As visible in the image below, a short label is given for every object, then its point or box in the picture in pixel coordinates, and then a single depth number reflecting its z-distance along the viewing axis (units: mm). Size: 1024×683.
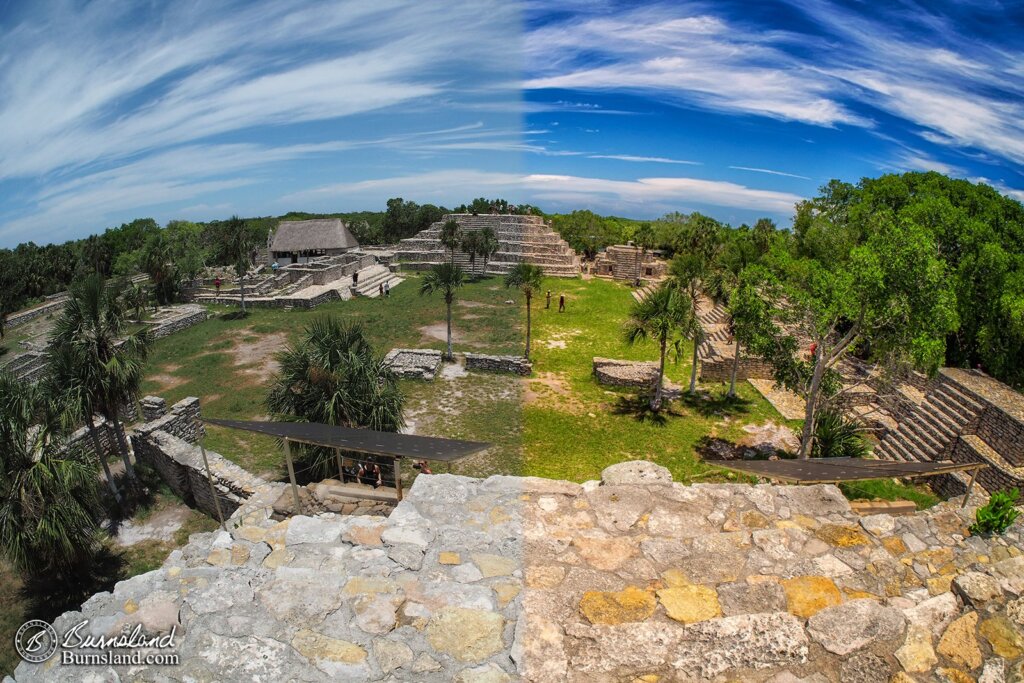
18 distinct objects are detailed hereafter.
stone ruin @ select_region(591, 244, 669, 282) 46219
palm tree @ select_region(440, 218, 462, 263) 44438
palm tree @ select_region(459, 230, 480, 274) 44062
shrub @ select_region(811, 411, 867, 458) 13461
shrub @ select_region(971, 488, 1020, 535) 3994
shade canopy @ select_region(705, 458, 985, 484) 4970
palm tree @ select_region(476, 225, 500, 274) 44719
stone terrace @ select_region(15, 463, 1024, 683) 3133
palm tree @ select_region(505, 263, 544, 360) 24139
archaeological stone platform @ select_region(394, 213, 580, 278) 48125
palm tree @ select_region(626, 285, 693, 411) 18344
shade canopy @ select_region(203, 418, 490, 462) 5105
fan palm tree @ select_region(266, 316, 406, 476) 12695
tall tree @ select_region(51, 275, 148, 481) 12547
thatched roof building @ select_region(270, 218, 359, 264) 50938
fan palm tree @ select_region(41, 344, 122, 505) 12023
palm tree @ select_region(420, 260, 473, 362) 23406
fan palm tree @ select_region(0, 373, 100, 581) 9625
